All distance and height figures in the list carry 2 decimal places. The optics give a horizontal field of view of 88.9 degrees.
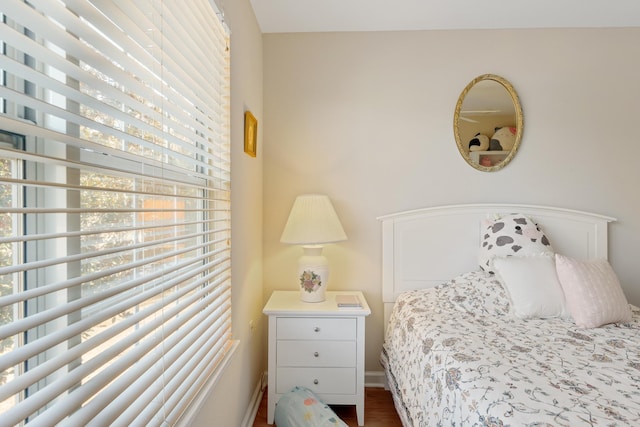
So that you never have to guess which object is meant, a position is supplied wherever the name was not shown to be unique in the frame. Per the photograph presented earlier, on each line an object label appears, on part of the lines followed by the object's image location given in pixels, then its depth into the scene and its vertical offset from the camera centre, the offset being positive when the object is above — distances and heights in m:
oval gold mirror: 2.35 +0.63
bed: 1.08 -0.60
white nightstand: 1.91 -0.85
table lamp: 2.02 -0.15
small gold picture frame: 1.85 +0.45
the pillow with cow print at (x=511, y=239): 2.11 -0.20
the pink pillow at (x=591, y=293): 1.69 -0.45
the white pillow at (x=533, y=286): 1.77 -0.43
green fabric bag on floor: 1.66 -1.06
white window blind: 0.54 +0.01
